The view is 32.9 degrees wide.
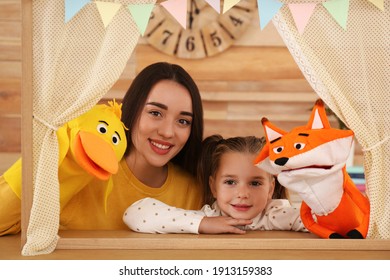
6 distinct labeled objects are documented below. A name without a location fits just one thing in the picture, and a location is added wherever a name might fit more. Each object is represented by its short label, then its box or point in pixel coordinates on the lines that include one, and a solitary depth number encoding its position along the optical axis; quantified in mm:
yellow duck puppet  2119
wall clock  4477
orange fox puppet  2066
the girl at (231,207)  2283
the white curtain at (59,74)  2059
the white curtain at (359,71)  2121
